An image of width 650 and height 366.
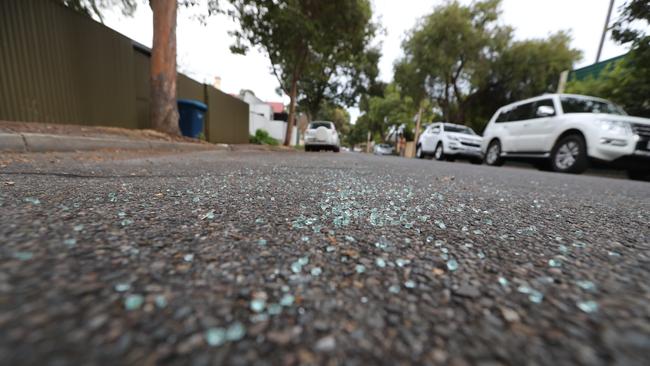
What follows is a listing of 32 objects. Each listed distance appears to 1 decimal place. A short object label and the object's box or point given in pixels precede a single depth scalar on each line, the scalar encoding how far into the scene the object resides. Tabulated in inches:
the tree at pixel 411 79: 582.2
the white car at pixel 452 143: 355.9
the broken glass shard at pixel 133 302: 18.5
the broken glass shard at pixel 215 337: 16.1
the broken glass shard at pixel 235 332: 16.7
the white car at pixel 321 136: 491.5
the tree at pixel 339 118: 1534.7
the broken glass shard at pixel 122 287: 20.3
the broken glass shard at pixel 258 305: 19.6
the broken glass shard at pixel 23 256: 23.5
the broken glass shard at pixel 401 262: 28.5
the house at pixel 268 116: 923.4
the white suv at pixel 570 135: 182.5
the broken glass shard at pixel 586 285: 24.4
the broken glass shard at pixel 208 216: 40.9
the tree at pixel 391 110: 1091.9
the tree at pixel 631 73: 238.2
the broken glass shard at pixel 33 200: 43.4
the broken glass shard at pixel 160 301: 19.0
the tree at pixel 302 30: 341.4
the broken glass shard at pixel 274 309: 19.5
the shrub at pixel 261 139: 574.3
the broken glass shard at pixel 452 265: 28.1
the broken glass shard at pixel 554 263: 29.6
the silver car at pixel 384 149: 1070.0
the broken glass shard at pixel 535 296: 22.3
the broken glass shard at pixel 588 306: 20.9
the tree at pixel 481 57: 498.9
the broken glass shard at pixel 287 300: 20.7
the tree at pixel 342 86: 765.1
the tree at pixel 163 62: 209.9
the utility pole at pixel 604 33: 356.8
